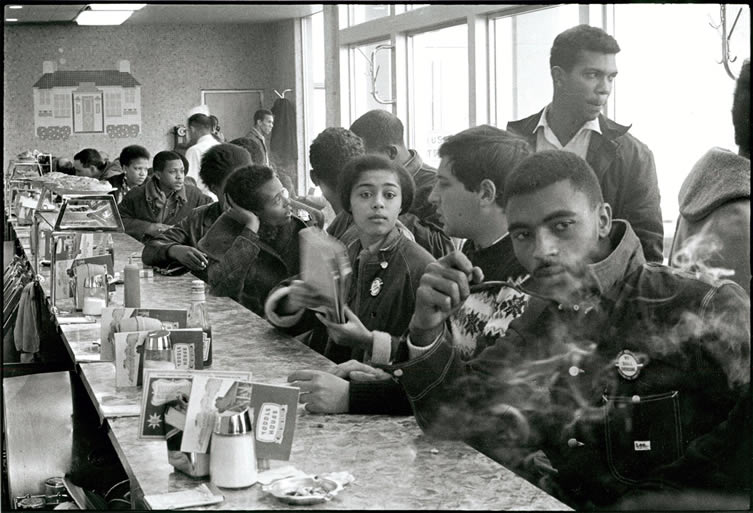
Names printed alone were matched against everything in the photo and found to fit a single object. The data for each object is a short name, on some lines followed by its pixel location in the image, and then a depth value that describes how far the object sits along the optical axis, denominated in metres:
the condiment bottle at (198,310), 2.91
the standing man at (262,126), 3.19
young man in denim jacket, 2.31
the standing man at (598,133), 2.53
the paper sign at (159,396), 2.03
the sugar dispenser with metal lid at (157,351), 2.54
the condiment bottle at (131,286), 3.39
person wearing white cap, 3.16
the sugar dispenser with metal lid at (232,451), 1.89
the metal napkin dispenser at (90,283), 3.83
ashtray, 1.83
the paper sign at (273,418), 1.96
